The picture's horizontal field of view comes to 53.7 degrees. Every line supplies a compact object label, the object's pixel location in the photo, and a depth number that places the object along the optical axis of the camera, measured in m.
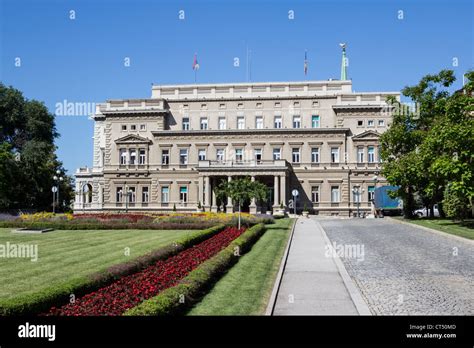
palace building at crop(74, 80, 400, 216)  57.59
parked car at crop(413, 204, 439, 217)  48.59
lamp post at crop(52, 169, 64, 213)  61.35
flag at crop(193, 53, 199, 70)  60.77
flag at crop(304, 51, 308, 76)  62.94
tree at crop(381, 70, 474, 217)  28.80
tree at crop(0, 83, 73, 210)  58.75
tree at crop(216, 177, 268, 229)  32.31
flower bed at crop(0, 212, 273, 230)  34.78
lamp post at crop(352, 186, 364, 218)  55.07
